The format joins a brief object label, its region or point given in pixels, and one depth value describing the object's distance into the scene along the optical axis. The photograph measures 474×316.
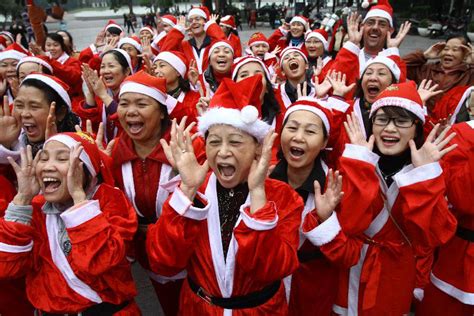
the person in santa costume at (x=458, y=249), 2.43
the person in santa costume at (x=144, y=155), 2.89
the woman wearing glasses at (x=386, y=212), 2.20
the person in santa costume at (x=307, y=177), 2.62
